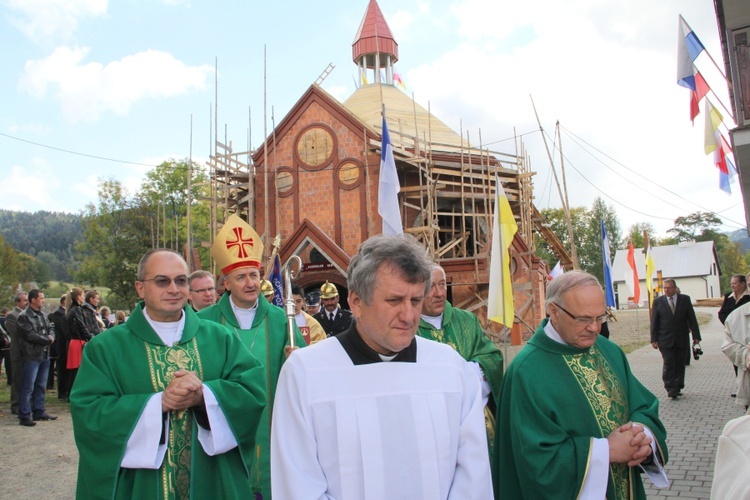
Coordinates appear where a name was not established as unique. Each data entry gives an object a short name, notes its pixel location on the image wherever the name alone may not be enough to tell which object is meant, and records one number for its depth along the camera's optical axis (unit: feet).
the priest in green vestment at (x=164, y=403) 11.69
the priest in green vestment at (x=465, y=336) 15.43
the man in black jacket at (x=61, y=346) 40.86
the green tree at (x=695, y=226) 280.10
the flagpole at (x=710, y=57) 42.05
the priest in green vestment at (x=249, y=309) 16.24
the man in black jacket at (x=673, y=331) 37.27
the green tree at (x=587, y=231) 211.00
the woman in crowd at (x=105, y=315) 52.54
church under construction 73.82
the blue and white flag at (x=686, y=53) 46.80
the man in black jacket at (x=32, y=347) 33.35
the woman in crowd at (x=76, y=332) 38.73
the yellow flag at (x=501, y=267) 26.55
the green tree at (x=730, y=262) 255.91
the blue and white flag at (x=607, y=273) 59.41
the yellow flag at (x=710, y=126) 51.60
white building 221.66
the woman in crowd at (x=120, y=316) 48.23
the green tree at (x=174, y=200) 132.67
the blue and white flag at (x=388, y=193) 31.09
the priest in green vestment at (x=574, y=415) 10.64
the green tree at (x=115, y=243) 127.75
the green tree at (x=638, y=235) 276.00
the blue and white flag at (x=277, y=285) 18.42
